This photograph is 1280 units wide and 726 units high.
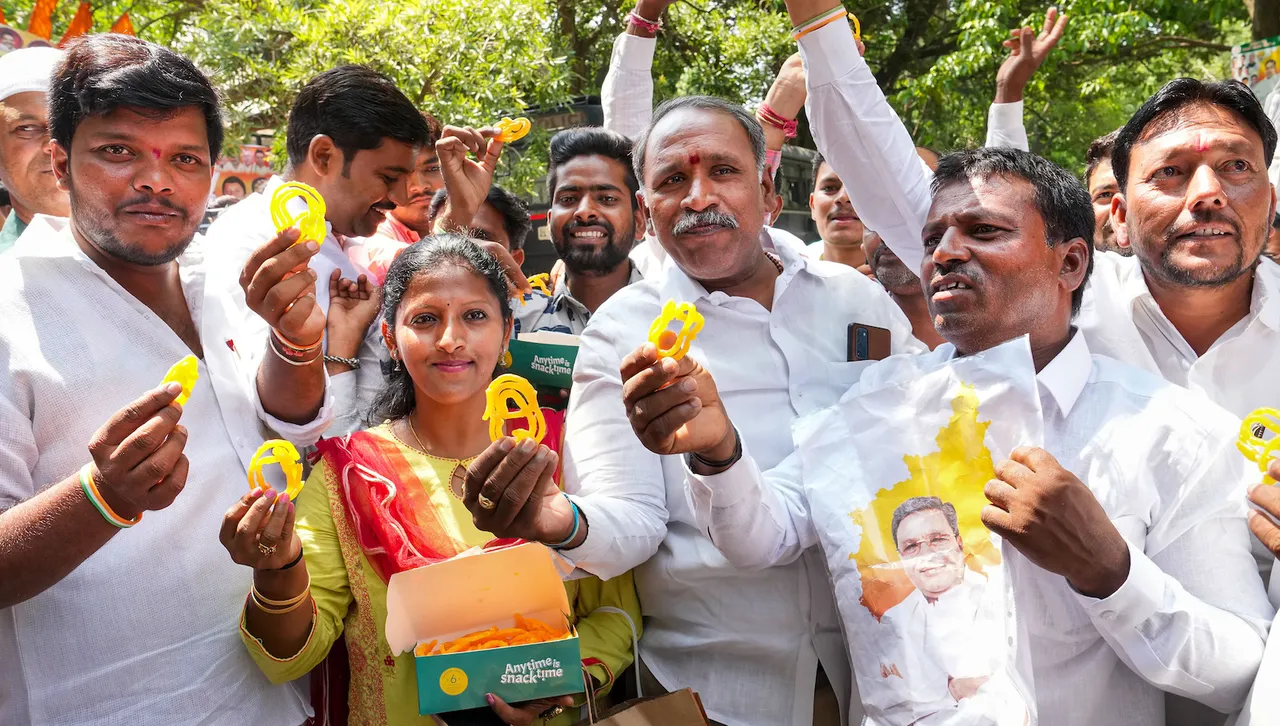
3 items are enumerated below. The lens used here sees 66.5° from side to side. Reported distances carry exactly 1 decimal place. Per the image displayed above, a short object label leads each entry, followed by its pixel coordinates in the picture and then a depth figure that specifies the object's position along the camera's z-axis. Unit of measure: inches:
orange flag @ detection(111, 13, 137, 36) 330.2
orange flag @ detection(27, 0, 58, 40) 307.6
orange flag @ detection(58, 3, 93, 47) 302.5
